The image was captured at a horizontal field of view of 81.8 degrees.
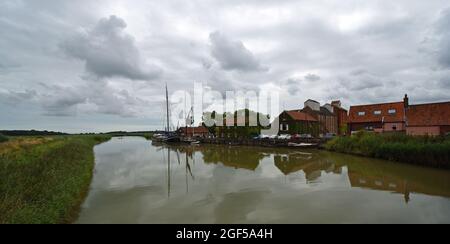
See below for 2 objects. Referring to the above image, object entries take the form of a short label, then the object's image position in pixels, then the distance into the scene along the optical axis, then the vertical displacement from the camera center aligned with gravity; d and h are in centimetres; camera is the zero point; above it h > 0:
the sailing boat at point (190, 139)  5969 -225
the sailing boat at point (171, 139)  6594 -234
